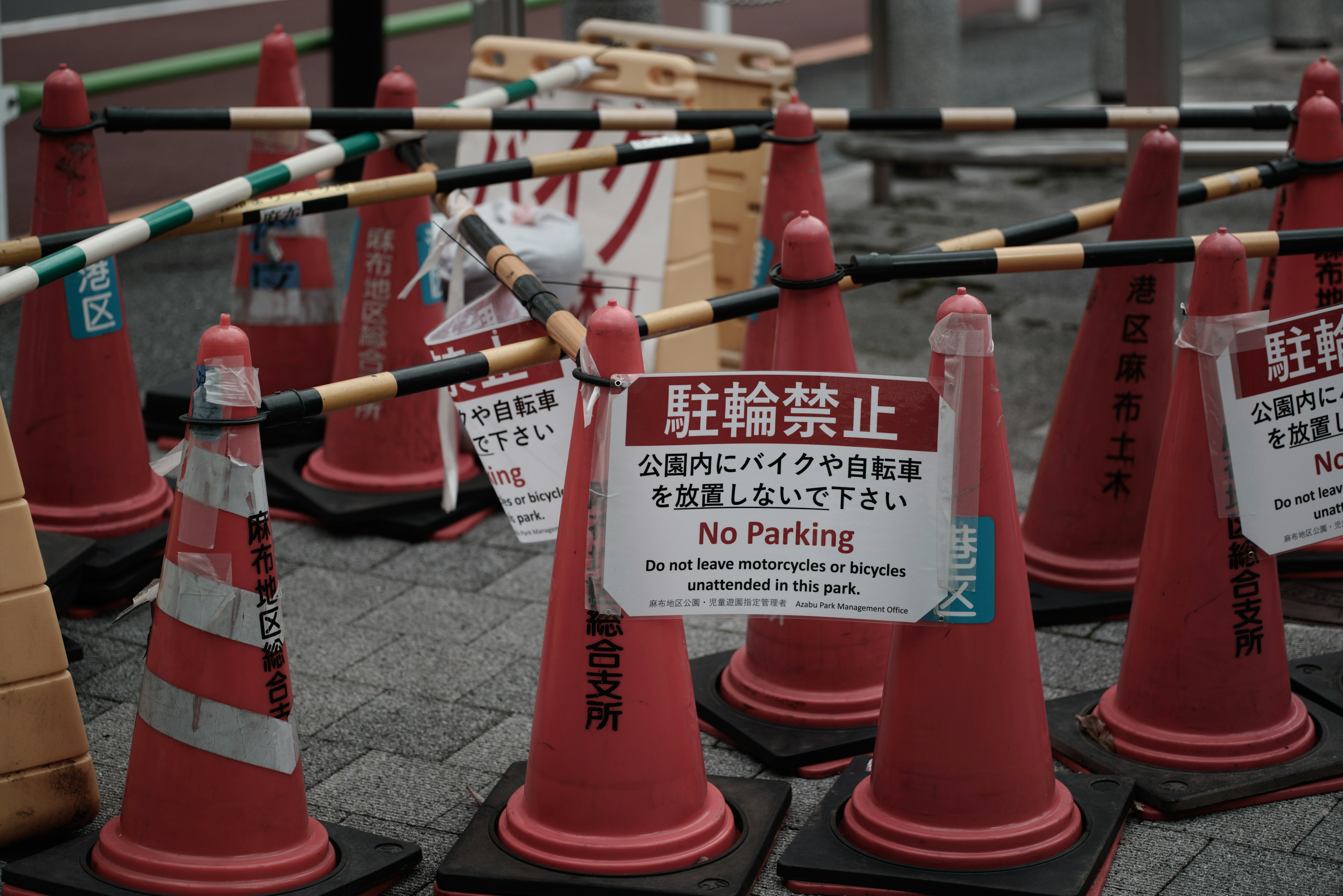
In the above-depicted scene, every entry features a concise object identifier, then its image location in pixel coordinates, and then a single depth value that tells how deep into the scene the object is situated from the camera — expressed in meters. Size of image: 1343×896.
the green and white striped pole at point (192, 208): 6.32
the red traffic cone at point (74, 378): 8.41
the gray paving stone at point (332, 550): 9.05
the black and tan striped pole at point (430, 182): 7.18
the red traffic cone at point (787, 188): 8.41
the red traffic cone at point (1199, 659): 6.21
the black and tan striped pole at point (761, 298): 5.61
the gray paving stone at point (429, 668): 7.57
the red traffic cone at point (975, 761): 5.54
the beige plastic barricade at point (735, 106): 11.72
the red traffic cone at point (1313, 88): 8.54
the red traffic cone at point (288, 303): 10.62
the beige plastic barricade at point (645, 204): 10.63
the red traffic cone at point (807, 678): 6.51
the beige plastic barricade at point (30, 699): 5.91
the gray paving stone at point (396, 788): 6.43
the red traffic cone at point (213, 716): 5.36
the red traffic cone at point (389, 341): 9.61
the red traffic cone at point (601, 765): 5.51
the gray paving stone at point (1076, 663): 7.49
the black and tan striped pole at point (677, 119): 8.38
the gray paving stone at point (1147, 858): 5.77
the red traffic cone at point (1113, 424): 8.07
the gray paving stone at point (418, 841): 5.85
